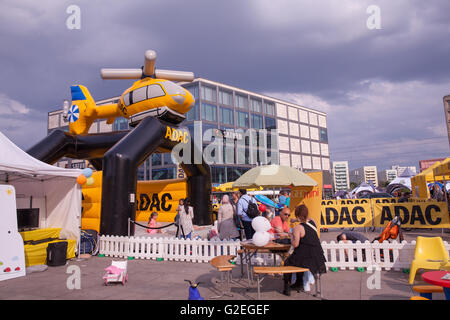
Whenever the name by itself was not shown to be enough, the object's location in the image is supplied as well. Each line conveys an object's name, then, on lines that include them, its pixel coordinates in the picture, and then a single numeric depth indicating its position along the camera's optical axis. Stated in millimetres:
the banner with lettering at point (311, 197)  8352
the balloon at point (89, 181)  9407
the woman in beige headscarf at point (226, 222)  7906
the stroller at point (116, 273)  5723
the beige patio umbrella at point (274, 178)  7461
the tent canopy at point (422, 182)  15622
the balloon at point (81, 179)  8737
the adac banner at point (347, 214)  12336
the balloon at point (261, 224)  5676
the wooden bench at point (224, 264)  5134
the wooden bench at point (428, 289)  3533
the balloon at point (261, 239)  5324
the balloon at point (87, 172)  8991
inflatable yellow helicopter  12109
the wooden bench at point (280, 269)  4633
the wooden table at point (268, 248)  5367
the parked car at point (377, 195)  21431
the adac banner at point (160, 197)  15805
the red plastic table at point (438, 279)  3346
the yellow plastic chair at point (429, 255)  5531
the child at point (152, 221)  13457
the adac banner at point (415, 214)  11195
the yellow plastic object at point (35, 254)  7320
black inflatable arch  9383
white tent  8766
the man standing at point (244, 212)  8359
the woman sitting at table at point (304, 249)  4934
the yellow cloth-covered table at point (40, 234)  7882
